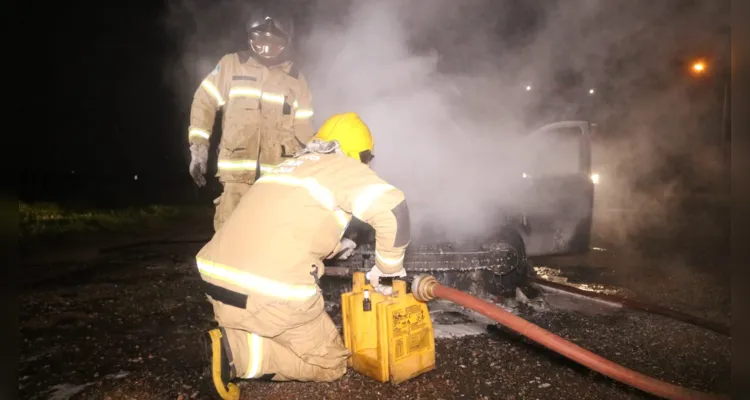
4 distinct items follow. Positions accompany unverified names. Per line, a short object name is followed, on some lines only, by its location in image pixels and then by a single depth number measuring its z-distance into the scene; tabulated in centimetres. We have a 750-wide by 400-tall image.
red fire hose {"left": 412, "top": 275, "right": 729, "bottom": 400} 198
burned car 381
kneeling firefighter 230
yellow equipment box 242
